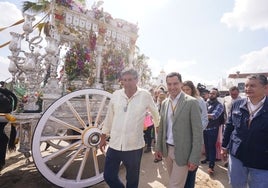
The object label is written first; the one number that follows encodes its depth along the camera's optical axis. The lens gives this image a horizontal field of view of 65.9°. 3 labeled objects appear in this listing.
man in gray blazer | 2.20
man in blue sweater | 2.09
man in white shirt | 2.44
